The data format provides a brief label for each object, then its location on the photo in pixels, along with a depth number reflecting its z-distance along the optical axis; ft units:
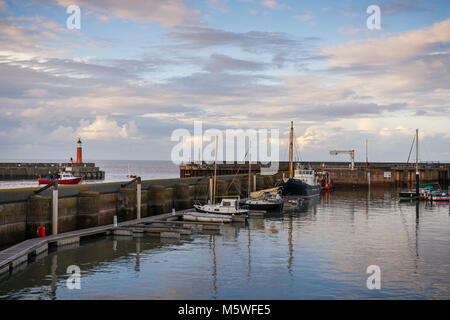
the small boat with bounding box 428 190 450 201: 227.81
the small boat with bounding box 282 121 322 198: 238.48
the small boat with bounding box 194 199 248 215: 148.25
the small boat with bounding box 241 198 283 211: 175.63
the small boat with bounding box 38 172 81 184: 298.76
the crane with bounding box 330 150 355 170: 388.12
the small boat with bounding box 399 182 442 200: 238.48
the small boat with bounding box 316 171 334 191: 314.39
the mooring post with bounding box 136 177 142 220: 132.96
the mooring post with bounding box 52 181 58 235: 100.12
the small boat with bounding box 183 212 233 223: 140.36
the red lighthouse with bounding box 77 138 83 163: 418.20
